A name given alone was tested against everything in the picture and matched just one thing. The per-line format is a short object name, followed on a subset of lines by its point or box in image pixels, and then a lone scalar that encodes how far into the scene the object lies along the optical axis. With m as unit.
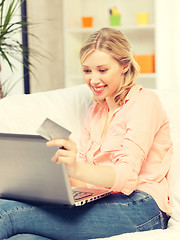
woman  1.26
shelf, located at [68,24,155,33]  3.52
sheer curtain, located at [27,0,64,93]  3.19
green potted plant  2.28
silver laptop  1.08
